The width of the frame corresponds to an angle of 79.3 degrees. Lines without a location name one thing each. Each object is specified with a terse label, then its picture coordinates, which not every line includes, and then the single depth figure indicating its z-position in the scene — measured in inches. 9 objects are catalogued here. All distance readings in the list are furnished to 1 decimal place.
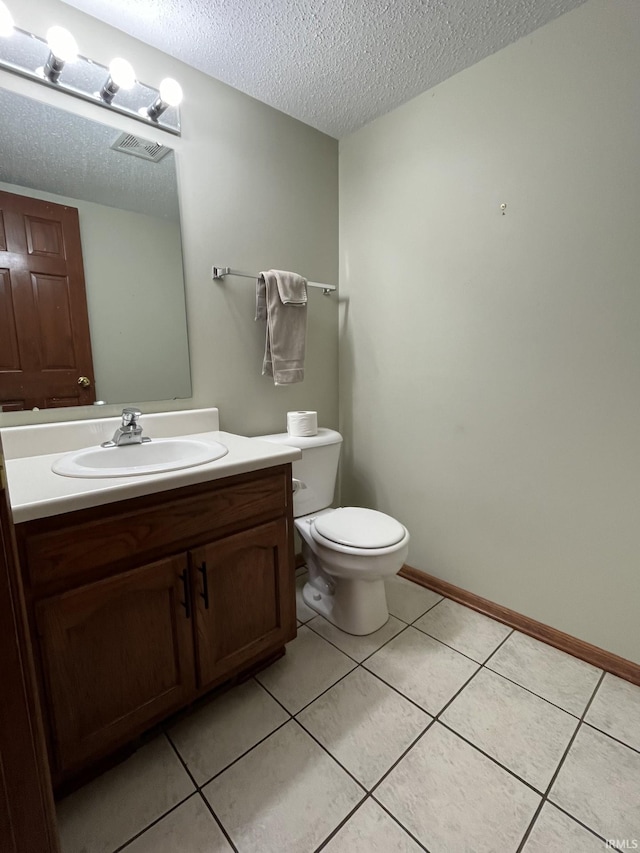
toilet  55.9
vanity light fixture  43.8
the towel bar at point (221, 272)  62.1
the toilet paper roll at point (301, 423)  68.6
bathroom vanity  33.0
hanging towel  65.4
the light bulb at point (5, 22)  41.1
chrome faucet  50.5
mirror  46.4
